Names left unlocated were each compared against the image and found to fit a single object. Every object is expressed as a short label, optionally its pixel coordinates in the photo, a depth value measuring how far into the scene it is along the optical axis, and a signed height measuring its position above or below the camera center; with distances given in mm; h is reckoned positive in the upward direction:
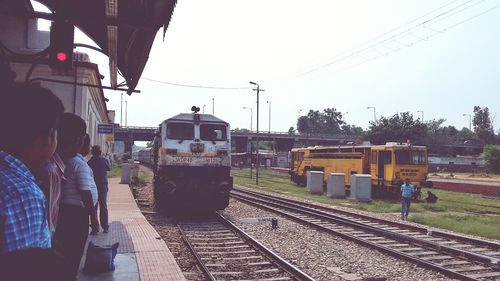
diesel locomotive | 14359 -295
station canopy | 7246 +2288
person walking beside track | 15781 -1357
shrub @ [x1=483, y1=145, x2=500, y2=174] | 59188 +142
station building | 12125 +2402
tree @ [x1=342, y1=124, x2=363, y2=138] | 150375 +8371
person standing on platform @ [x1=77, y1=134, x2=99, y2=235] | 5847 -36
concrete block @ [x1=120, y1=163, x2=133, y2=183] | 27438 -1192
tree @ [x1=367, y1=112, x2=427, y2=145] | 71350 +4096
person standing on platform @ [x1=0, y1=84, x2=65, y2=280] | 1656 -110
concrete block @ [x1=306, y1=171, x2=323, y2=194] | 27859 -1562
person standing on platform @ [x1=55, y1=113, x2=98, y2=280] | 4664 -485
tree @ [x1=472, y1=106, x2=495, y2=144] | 104688 +7288
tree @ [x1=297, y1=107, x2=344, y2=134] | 136375 +9910
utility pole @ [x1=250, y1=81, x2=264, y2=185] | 42022 +5798
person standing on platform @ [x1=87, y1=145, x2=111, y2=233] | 9469 -404
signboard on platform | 17969 +868
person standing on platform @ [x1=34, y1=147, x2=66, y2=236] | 3139 -222
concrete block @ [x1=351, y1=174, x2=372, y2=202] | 22817 -1480
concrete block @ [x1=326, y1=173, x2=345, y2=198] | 25266 -1551
